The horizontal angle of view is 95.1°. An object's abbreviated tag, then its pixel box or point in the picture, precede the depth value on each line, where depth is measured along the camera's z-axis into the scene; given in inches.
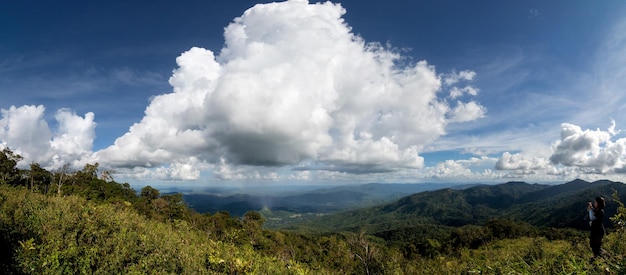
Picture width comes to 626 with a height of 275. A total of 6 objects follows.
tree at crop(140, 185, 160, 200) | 3324.3
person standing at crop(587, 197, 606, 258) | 437.2
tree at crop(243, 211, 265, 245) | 2465.6
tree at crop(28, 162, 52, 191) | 2561.8
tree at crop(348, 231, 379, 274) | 1128.1
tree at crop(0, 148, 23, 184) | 2192.4
